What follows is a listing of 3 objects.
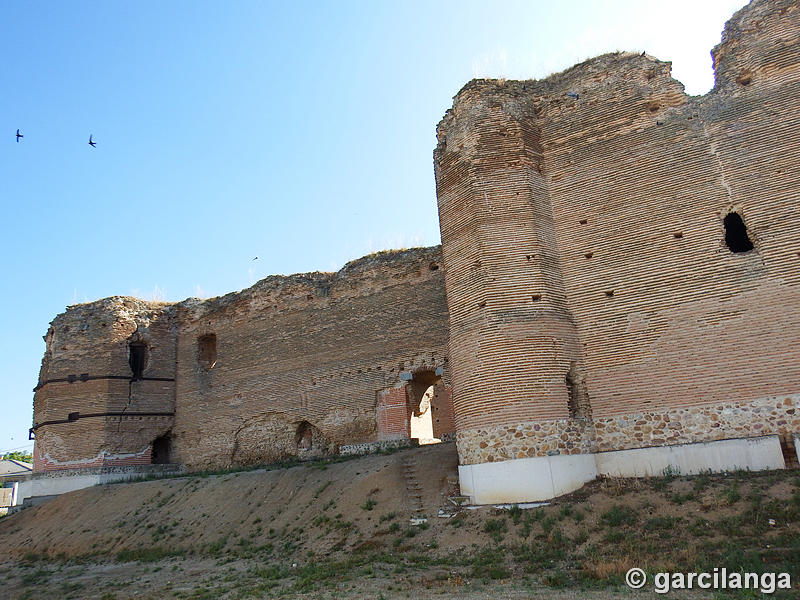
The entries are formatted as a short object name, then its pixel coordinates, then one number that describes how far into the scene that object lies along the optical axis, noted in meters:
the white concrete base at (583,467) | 8.88
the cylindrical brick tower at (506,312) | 9.66
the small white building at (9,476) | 27.18
